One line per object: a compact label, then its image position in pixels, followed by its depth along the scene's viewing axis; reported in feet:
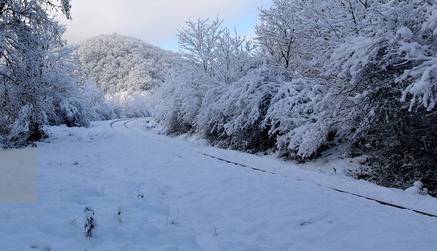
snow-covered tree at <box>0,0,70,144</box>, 51.11
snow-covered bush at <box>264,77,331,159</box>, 44.27
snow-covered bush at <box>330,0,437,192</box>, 33.27
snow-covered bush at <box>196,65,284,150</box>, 58.95
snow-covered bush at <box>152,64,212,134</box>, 83.56
